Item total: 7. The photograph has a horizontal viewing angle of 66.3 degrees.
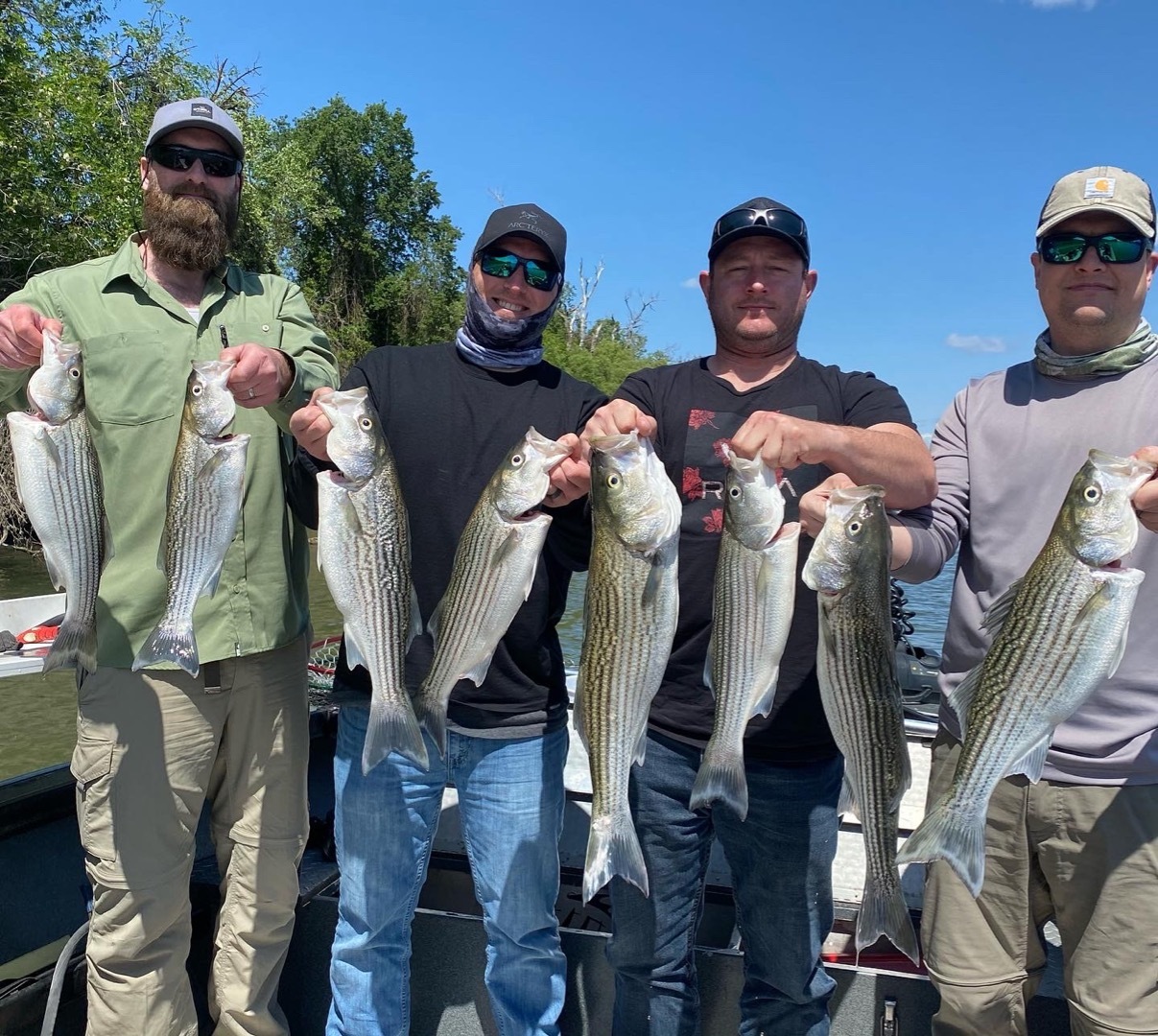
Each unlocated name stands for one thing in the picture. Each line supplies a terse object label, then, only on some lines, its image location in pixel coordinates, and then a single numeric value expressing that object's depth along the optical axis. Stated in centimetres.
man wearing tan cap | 305
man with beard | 356
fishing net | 634
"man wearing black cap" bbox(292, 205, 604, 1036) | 347
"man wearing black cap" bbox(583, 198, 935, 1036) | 332
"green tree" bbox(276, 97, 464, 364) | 4603
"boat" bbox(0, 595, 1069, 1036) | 360
